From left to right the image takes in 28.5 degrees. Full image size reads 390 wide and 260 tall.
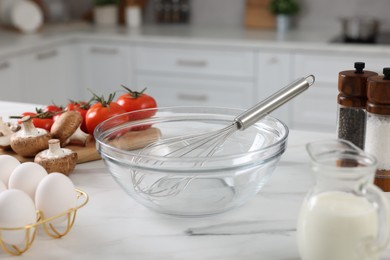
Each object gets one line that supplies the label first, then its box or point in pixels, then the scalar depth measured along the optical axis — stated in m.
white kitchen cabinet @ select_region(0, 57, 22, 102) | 3.05
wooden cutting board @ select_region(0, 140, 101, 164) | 1.09
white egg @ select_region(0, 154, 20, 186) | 0.90
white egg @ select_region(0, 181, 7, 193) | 0.85
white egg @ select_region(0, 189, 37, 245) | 0.79
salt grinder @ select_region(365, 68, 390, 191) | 0.90
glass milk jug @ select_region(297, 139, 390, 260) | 0.71
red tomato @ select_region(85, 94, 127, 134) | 1.11
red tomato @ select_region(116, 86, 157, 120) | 1.16
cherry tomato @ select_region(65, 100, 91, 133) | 1.16
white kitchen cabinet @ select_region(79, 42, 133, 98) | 3.50
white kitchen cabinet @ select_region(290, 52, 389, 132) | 3.03
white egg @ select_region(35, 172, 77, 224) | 0.83
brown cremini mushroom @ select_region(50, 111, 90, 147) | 1.08
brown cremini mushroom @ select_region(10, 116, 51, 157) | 1.04
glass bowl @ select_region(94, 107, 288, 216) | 0.87
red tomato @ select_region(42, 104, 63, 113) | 1.18
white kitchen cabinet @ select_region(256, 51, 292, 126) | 3.14
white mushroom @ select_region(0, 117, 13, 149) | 1.10
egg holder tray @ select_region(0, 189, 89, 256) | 0.80
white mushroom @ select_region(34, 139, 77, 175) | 0.99
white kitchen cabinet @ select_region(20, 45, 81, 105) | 3.25
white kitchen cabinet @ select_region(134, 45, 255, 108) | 3.27
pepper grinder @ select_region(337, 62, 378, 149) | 0.96
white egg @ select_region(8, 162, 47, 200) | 0.86
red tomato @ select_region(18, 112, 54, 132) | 1.12
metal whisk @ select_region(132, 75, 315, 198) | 0.92
